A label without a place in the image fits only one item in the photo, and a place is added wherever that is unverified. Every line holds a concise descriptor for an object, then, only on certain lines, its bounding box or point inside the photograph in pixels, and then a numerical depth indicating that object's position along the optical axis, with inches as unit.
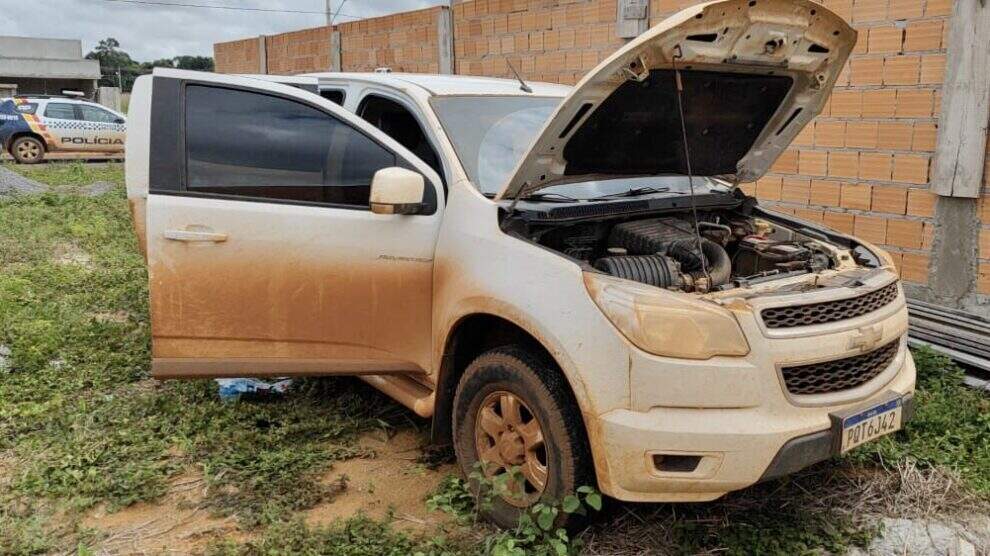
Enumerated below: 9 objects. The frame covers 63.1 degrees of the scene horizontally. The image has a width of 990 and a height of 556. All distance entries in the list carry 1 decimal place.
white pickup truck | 104.0
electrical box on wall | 280.5
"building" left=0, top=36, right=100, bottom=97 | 1512.1
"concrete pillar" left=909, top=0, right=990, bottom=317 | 197.6
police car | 724.0
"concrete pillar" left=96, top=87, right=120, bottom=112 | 1310.3
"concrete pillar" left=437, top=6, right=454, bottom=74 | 374.0
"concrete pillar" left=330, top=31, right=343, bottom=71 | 481.9
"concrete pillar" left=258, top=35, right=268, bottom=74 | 573.9
